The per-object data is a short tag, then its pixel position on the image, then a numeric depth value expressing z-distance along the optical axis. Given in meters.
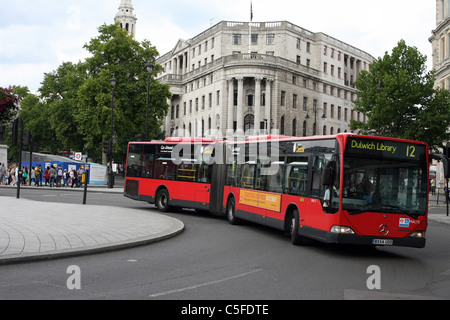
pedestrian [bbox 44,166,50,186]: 41.19
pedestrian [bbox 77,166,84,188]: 41.83
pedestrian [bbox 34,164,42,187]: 40.72
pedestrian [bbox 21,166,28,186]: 41.41
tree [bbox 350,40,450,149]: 46.22
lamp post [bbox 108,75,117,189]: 40.83
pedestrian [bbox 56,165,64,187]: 40.59
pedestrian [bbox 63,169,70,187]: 42.60
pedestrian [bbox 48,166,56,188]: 39.88
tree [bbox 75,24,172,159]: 48.38
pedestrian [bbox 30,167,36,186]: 42.44
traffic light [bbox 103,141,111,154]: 37.44
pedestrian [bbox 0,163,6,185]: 38.32
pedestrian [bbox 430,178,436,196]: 48.72
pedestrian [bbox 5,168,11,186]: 41.17
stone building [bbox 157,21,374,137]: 69.56
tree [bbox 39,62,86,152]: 56.41
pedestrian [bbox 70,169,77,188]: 41.59
